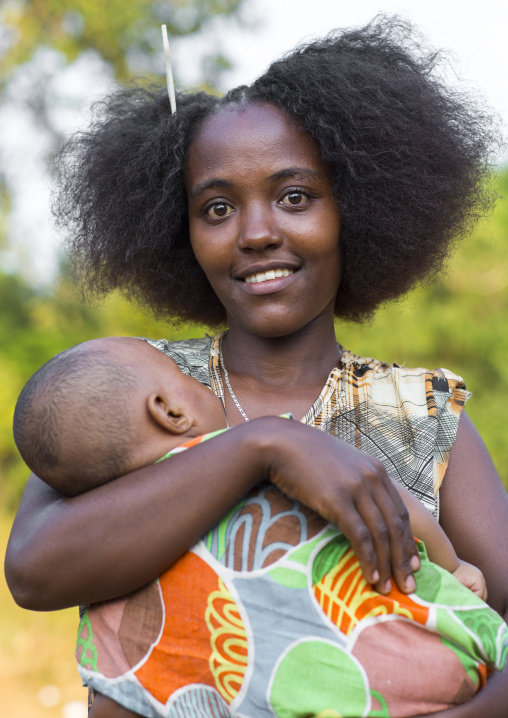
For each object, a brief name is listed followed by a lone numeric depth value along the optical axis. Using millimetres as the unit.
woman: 856
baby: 834
